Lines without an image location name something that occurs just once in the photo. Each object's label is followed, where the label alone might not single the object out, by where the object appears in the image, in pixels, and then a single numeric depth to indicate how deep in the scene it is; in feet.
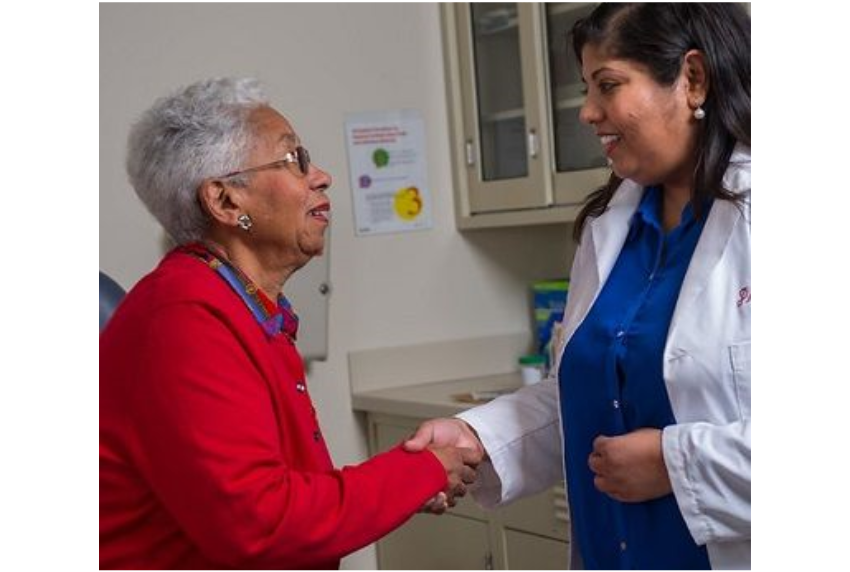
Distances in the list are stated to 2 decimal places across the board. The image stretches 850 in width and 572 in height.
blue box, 11.62
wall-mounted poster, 11.40
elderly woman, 4.88
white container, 11.44
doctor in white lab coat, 5.32
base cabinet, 9.59
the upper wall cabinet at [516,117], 10.78
